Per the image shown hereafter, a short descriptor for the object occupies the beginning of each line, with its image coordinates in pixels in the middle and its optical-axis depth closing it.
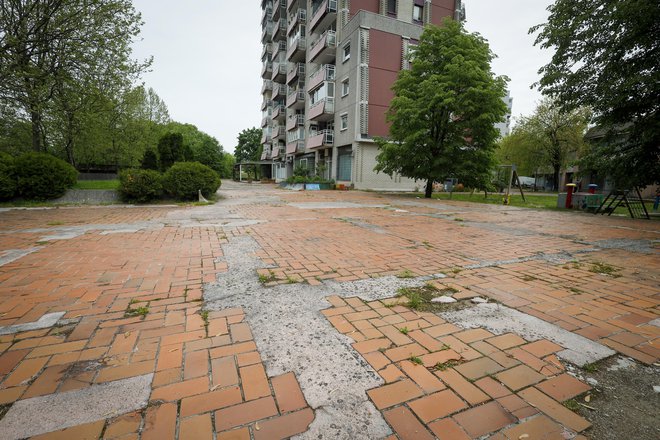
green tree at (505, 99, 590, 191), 30.09
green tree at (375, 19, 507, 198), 15.02
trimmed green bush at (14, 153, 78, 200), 11.44
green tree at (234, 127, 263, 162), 68.31
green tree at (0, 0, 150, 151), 10.66
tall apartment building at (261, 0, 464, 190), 23.67
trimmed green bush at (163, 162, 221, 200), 13.02
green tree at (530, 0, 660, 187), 8.95
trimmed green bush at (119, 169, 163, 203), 12.33
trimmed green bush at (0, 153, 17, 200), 10.92
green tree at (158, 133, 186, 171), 22.56
